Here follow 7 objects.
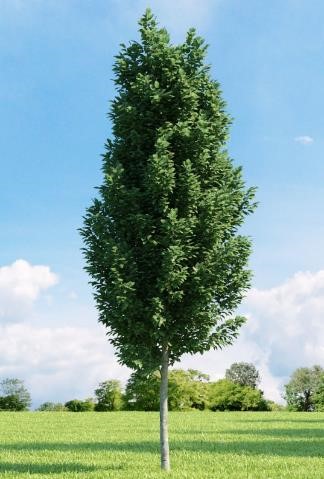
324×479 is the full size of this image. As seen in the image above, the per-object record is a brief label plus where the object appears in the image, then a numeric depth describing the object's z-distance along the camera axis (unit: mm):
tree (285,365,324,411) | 99875
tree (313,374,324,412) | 88831
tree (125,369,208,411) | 69625
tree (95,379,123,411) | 69750
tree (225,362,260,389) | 111125
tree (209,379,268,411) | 71062
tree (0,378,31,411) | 72875
